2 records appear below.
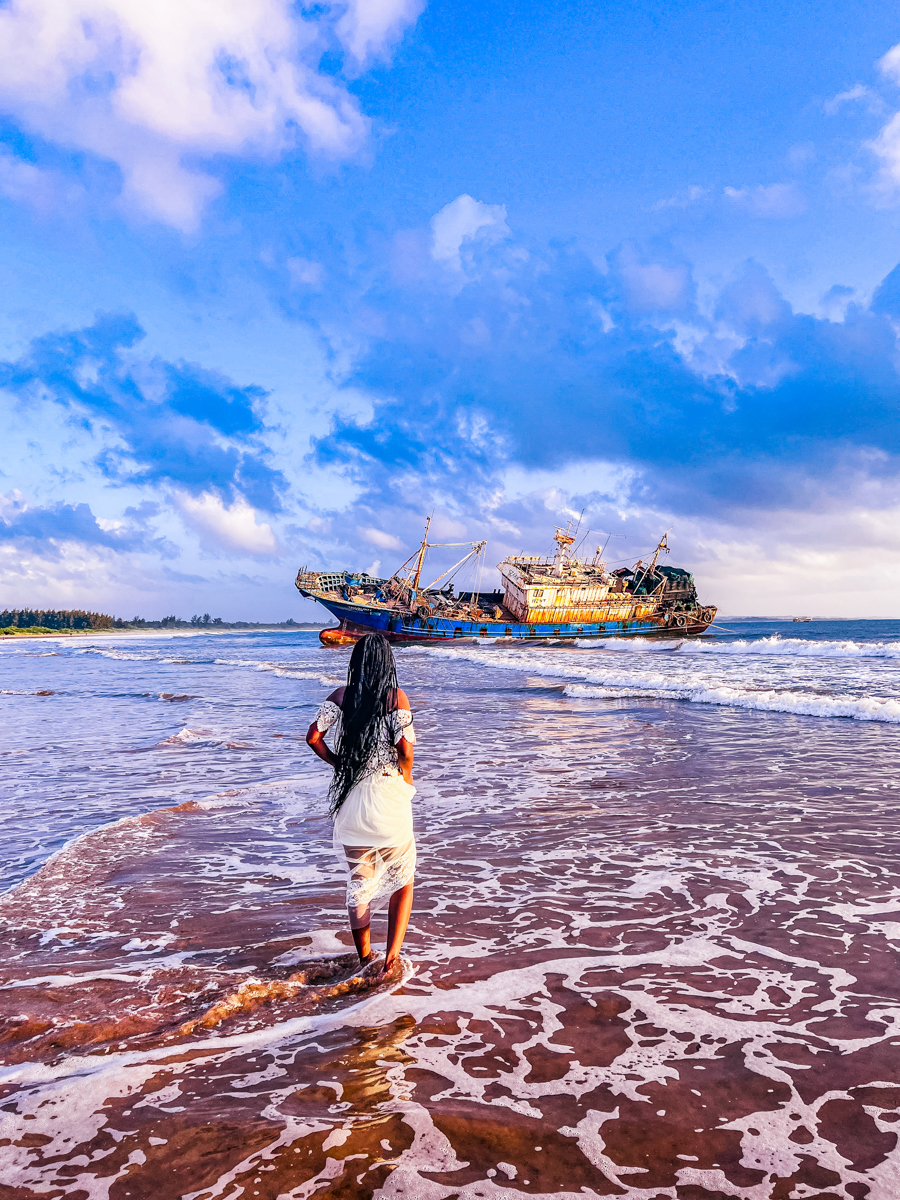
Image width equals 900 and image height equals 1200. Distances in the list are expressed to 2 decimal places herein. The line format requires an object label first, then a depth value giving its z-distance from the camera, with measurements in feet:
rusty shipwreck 185.47
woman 12.69
